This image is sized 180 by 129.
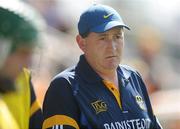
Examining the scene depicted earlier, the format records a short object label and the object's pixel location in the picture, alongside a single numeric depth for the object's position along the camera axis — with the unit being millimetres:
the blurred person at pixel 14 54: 8844
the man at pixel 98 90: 10375
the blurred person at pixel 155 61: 22412
